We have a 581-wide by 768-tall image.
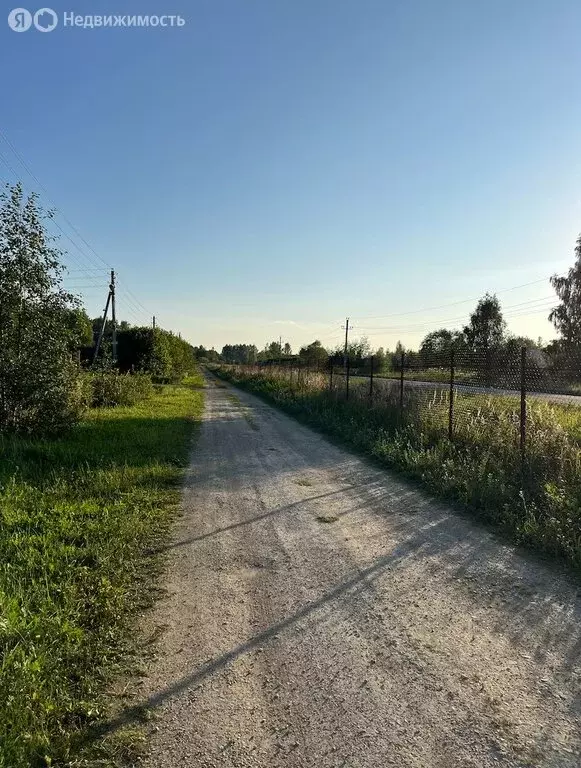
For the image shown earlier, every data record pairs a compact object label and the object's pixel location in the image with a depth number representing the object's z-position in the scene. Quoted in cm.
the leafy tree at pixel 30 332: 837
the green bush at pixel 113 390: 1480
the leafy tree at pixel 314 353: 2311
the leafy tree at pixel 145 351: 2773
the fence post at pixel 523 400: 685
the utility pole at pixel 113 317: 2706
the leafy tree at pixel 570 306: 3672
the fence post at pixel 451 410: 870
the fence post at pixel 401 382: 1155
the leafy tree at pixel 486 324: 4856
